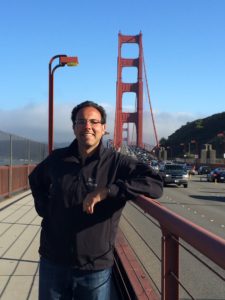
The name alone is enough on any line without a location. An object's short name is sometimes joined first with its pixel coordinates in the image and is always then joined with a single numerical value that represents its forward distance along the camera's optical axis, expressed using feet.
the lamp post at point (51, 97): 40.28
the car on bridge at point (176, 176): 81.69
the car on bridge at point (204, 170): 161.38
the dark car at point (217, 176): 110.23
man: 6.36
